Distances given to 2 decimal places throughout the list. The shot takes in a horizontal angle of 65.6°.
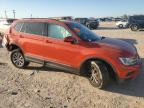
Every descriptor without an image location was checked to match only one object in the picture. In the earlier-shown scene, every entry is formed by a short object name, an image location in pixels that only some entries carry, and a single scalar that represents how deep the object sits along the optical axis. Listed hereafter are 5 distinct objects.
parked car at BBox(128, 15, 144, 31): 12.18
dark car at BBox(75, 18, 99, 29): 16.08
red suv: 2.94
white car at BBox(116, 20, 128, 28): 17.13
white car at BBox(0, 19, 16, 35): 10.60
